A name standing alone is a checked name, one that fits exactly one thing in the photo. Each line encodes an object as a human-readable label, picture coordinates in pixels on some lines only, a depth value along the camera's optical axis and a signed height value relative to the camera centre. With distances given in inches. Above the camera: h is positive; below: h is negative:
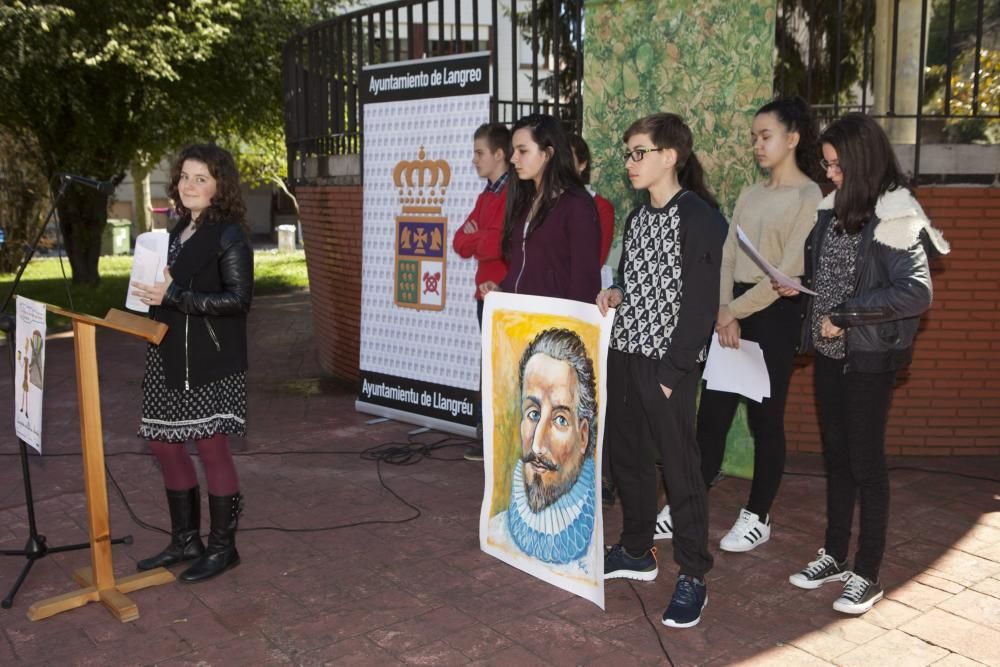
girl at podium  163.8 -21.5
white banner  268.1 -14.9
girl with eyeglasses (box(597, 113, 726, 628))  146.9 -15.2
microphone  150.0 +4.2
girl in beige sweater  173.5 -14.2
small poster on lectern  158.6 -26.0
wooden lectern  153.2 -42.8
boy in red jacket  222.2 +0.3
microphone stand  166.0 -59.2
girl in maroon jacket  175.0 -1.2
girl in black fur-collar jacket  145.2 -13.5
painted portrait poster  157.9 -37.4
